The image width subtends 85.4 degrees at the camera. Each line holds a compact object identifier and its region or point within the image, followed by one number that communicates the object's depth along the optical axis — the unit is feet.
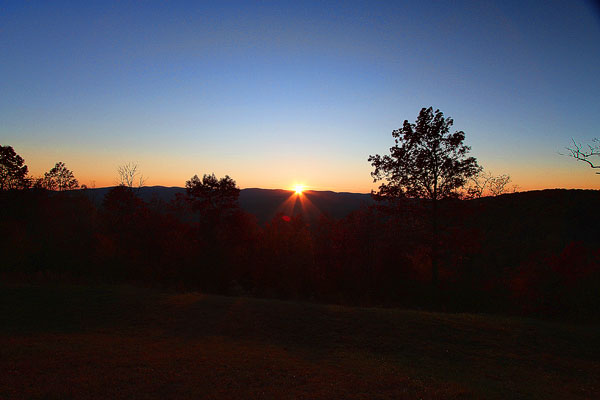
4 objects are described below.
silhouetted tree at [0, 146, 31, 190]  122.46
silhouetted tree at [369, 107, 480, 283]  68.23
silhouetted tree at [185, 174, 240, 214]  106.42
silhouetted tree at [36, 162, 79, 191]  156.76
